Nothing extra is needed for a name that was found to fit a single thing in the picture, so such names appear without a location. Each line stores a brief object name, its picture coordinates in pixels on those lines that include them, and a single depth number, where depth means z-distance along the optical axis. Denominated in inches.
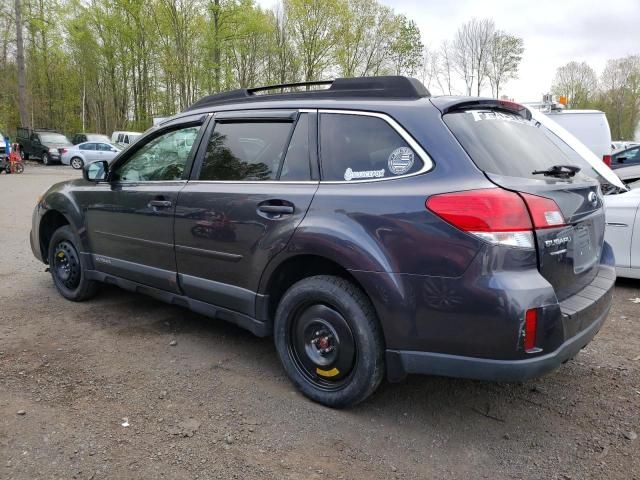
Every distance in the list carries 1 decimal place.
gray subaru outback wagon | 95.3
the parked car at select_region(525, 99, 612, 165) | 389.1
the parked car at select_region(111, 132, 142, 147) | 1250.2
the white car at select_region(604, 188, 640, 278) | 211.0
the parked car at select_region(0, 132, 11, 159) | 842.8
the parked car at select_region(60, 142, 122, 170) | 1078.4
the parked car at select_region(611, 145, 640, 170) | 490.6
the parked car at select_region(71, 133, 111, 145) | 1157.6
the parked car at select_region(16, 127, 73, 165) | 1135.6
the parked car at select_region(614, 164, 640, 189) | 343.3
